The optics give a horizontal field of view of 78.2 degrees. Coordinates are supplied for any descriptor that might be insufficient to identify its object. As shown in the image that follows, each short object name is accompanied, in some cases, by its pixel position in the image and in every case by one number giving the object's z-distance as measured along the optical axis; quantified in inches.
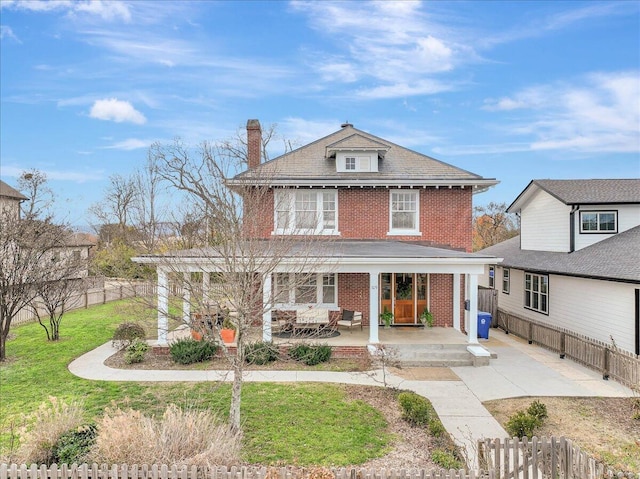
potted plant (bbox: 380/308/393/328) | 644.1
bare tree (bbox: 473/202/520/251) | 1859.0
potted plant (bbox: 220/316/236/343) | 529.0
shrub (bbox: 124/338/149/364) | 495.2
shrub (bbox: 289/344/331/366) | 490.6
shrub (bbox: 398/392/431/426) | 315.9
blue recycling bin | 637.9
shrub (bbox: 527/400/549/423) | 323.5
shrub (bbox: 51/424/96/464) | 237.1
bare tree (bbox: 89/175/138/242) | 1625.2
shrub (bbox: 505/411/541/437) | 291.7
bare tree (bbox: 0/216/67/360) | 541.3
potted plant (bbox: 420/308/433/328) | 645.9
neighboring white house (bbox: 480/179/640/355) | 505.0
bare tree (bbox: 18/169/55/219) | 1361.2
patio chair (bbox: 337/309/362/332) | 608.7
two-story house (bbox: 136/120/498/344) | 658.2
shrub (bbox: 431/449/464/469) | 243.5
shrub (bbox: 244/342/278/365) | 467.5
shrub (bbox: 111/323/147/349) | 564.1
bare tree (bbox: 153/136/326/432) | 291.9
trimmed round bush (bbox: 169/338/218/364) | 493.0
